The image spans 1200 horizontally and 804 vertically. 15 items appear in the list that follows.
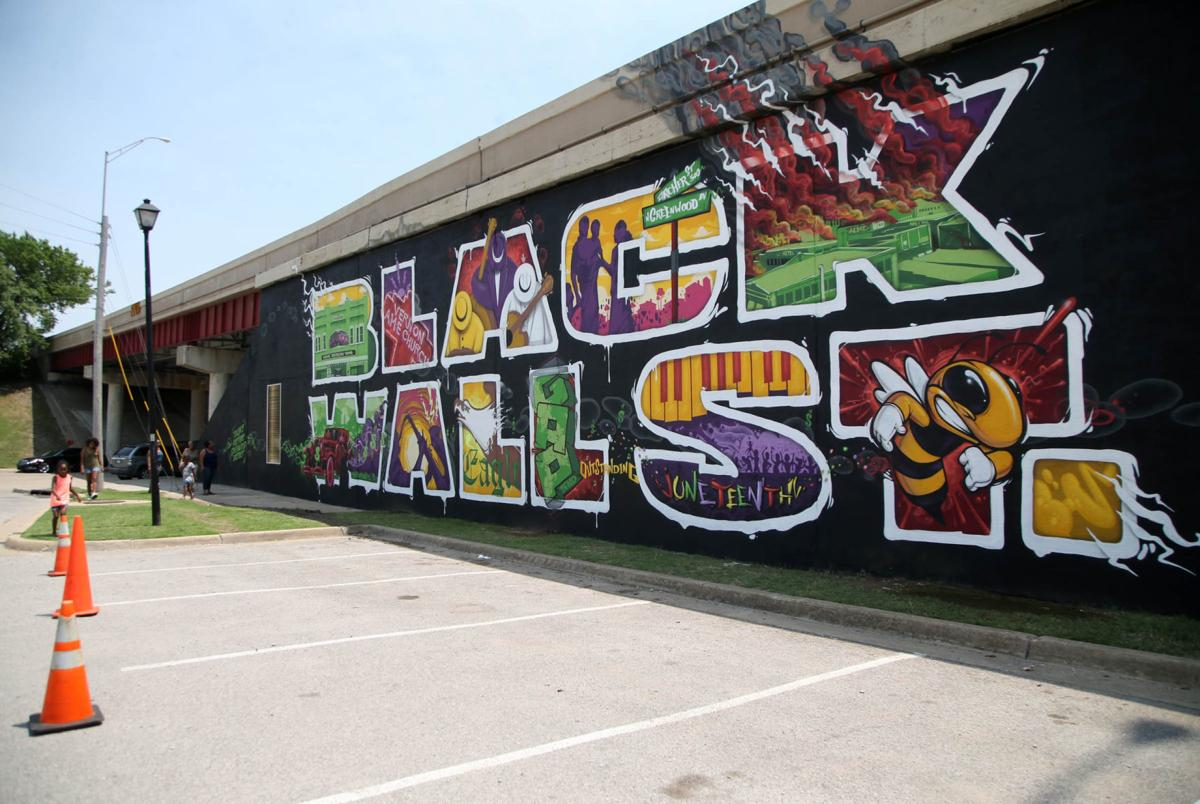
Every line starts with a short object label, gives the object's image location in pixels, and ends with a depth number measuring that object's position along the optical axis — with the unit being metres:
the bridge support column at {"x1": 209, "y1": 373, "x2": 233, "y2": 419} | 35.53
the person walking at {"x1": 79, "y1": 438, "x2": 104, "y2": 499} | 21.55
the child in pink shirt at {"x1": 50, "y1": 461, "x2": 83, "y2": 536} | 12.96
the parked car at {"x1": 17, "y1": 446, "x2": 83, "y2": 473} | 36.81
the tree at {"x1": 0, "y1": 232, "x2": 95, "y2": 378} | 50.38
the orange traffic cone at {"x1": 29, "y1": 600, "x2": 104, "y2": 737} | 4.64
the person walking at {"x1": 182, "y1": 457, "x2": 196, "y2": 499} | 22.09
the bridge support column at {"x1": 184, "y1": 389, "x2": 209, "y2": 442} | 51.69
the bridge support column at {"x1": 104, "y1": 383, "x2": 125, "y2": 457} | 46.47
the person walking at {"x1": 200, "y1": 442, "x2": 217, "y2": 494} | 24.30
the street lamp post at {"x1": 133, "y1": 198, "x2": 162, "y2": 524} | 14.97
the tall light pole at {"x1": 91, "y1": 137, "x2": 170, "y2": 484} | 26.26
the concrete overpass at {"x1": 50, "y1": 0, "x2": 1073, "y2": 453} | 9.74
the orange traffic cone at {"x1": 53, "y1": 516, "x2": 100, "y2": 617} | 7.73
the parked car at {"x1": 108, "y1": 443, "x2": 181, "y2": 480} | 33.62
